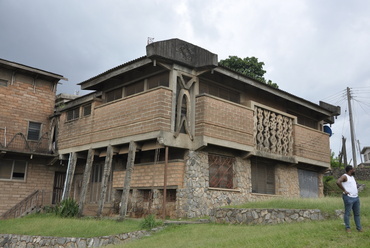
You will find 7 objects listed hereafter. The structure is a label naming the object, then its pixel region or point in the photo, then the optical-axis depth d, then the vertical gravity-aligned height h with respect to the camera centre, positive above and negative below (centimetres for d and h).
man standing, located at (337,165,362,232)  1003 +55
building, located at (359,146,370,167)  6166 +1071
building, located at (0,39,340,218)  1662 +364
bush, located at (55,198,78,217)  1911 +7
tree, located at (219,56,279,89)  3719 +1420
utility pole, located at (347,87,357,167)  3869 +826
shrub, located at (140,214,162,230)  1421 -36
